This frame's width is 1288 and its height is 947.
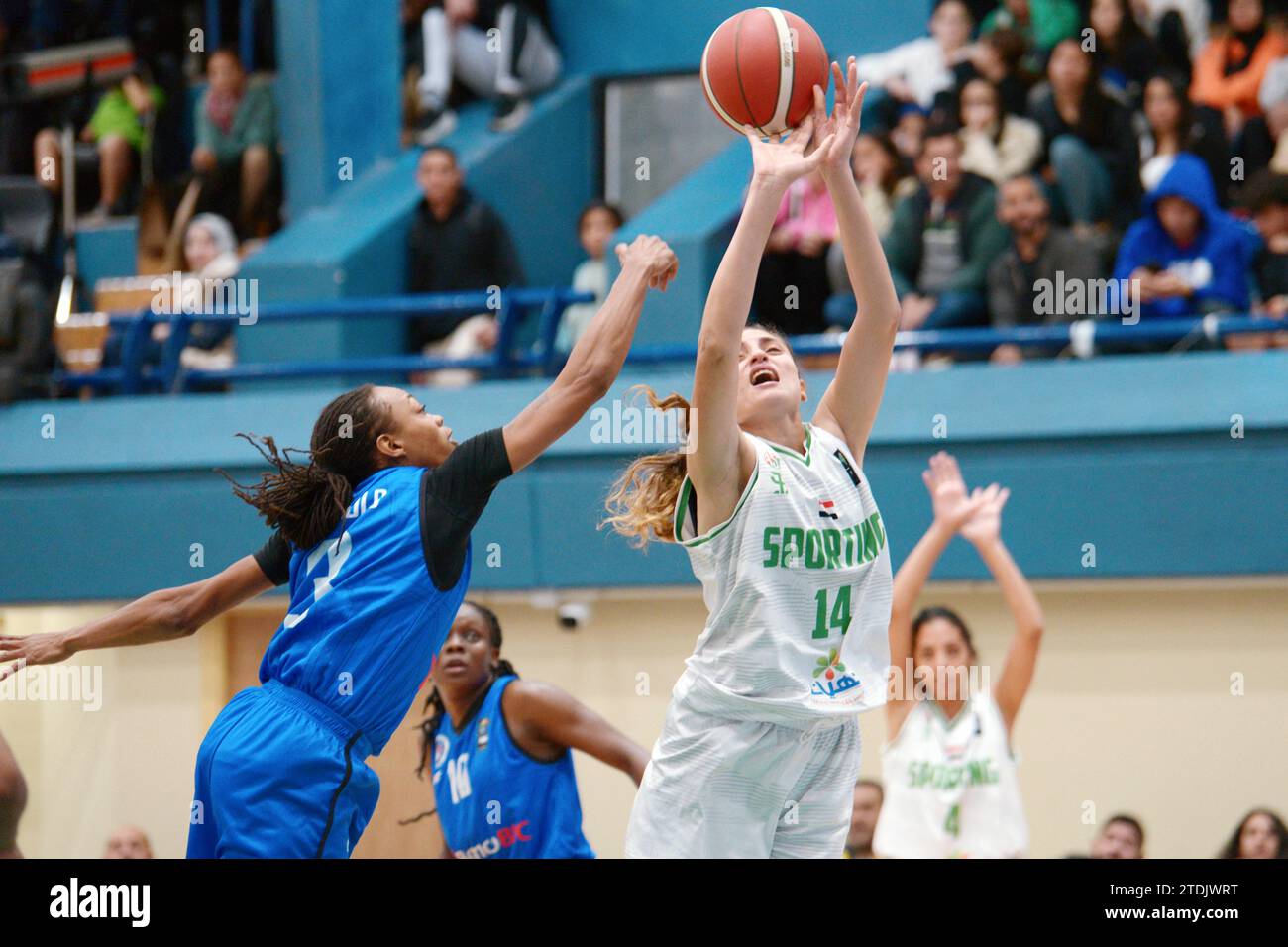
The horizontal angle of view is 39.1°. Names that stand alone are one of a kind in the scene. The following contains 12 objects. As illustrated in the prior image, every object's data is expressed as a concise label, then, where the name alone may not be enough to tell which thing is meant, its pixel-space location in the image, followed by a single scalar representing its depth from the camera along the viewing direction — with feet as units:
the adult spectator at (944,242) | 26.03
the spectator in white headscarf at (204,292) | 30.17
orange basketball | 15.24
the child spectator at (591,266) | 27.98
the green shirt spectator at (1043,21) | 29.89
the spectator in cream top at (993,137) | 27.27
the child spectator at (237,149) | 33.88
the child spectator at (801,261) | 27.68
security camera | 26.27
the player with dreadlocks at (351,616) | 13.01
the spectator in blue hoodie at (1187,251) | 24.54
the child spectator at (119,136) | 36.60
